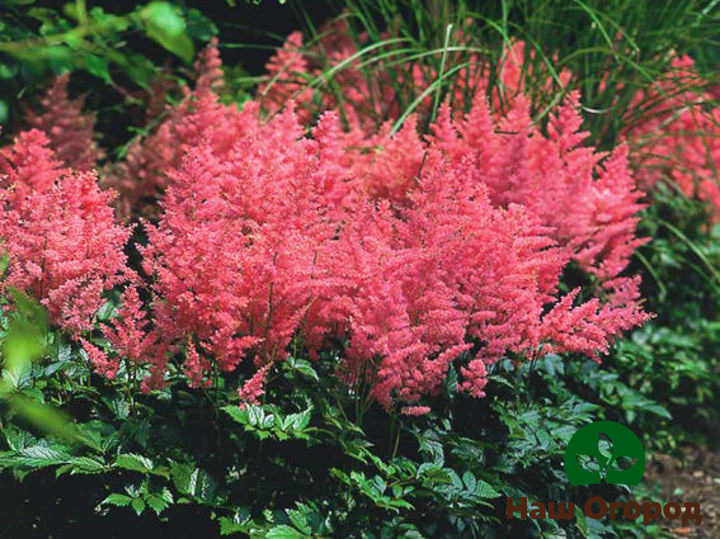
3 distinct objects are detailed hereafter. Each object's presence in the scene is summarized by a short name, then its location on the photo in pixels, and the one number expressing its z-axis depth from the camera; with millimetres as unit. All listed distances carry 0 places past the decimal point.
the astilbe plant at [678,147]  4699
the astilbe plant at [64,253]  2373
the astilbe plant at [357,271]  2314
